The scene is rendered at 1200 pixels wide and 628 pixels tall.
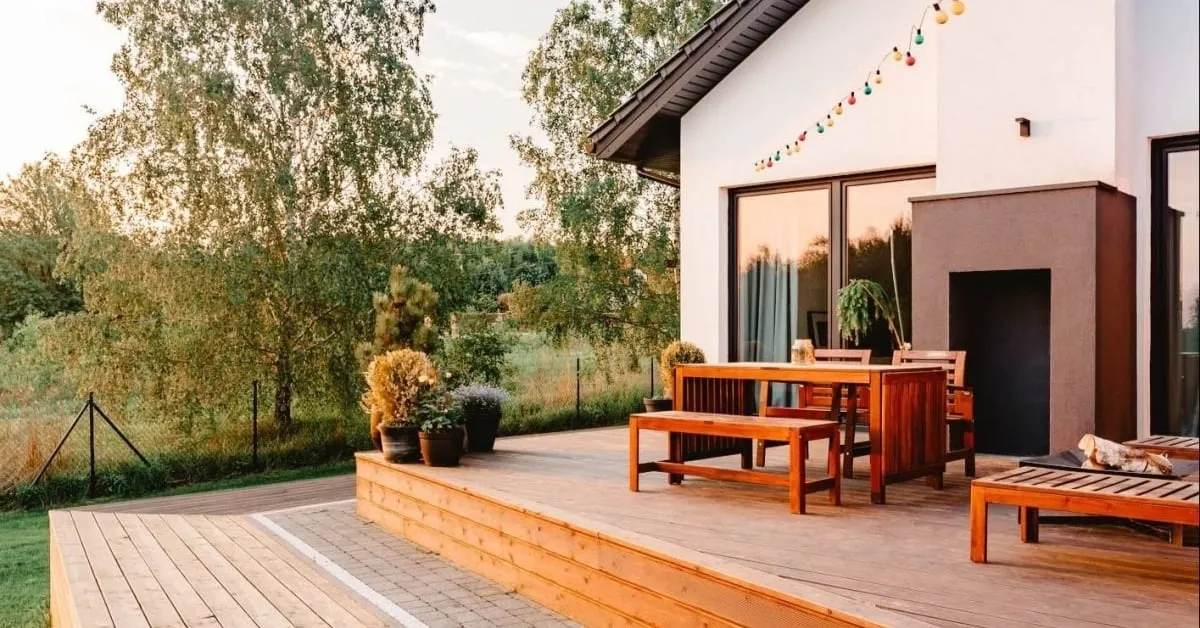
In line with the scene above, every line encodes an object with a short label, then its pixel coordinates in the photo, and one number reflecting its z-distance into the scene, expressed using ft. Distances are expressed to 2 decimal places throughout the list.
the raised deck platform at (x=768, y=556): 9.82
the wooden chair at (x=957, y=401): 18.04
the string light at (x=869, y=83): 20.04
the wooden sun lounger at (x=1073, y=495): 9.82
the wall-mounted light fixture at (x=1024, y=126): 20.45
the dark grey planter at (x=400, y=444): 20.81
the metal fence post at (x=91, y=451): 31.12
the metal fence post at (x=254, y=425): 35.78
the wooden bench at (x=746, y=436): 14.49
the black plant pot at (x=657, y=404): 28.45
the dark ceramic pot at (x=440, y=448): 20.15
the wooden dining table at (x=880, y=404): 15.02
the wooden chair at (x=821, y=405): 17.72
